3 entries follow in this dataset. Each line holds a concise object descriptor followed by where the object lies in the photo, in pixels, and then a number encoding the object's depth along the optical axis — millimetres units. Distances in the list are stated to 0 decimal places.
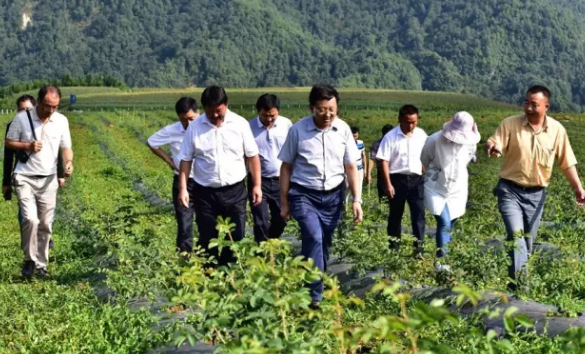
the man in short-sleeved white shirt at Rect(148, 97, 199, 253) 8328
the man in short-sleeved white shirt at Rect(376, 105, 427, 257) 8984
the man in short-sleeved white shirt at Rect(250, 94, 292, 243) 8750
